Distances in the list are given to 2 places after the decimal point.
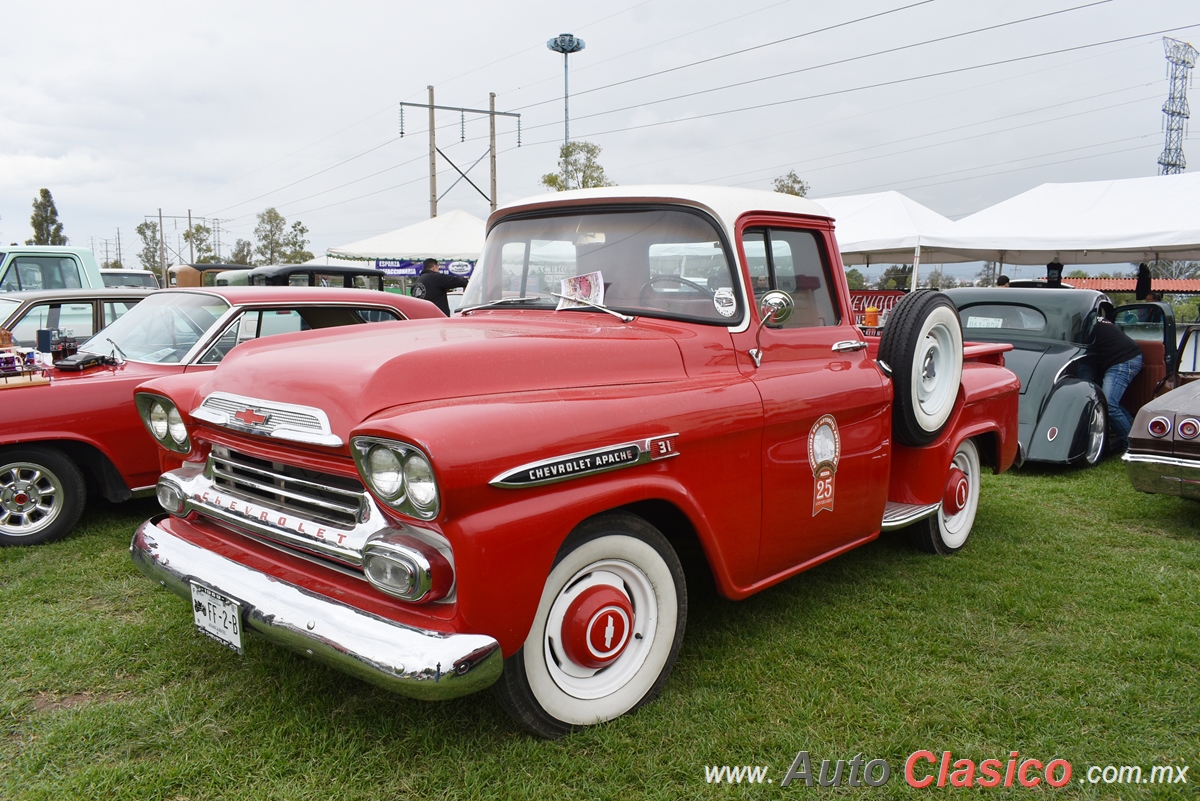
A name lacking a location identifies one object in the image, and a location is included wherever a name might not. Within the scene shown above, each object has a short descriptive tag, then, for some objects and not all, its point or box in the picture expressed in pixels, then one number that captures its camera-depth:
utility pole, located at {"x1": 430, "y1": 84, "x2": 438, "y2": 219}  26.88
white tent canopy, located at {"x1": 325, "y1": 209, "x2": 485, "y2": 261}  20.62
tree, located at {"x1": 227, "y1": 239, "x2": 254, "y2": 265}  68.80
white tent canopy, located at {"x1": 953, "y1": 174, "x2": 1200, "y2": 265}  11.43
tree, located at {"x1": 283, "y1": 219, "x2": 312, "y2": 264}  55.50
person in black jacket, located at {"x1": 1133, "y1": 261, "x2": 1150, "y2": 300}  13.33
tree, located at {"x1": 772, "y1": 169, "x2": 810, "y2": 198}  29.23
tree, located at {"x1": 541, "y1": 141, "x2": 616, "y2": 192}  25.88
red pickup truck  2.20
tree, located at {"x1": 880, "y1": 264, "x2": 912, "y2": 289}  24.85
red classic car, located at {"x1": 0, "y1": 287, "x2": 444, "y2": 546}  4.50
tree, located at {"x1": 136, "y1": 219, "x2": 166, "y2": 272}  71.25
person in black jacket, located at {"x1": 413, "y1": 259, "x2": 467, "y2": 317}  10.73
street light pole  26.14
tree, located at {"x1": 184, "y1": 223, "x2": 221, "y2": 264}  65.94
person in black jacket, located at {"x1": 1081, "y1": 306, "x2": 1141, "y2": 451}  7.12
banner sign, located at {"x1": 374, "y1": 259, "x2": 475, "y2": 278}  22.33
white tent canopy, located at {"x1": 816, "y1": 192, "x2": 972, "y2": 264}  13.25
